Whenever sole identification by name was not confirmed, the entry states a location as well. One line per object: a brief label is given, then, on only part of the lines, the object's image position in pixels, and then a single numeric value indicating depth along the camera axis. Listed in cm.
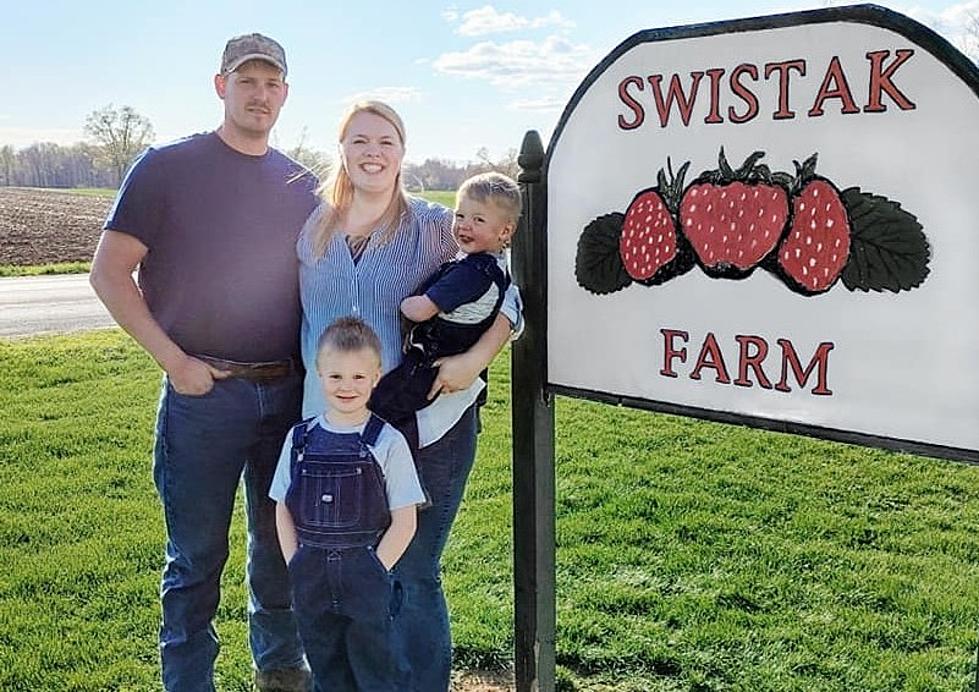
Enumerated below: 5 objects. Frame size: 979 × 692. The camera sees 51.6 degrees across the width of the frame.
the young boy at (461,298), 234
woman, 238
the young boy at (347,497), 233
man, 255
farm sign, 189
